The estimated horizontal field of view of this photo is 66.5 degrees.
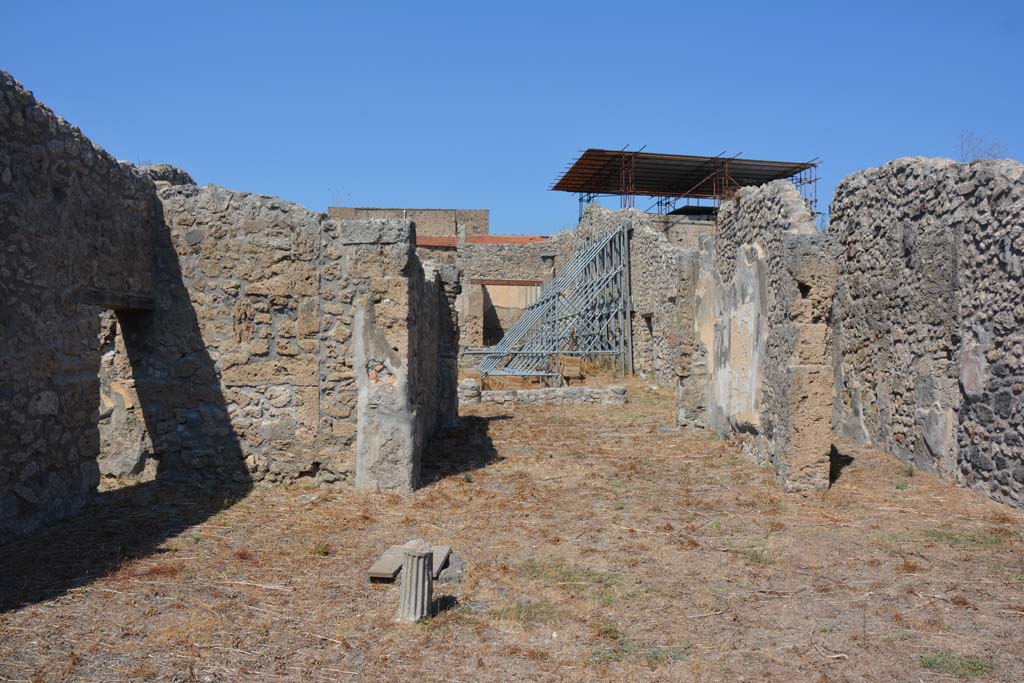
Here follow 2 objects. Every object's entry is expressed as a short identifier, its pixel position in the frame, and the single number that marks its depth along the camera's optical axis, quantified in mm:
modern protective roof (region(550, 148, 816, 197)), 24266
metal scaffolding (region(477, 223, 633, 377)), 20406
